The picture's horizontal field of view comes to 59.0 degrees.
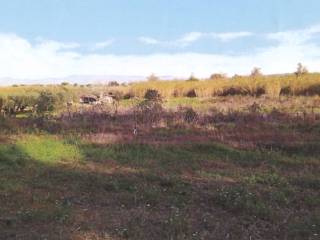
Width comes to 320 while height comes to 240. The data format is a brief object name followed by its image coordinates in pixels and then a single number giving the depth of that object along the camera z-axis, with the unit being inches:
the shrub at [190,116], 408.2
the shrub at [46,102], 566.1
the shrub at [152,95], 657.9
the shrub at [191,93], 747.7
